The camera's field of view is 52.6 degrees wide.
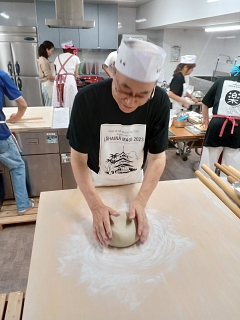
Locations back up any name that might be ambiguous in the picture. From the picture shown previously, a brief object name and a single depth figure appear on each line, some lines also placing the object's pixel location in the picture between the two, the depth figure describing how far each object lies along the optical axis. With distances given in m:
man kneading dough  0.70
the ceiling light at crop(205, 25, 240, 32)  3.16
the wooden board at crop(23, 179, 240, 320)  0.57
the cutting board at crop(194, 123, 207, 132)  2.36
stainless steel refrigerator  4.05
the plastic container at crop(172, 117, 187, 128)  2.48
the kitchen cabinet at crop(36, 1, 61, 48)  4.11
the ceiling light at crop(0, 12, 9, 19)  4.37
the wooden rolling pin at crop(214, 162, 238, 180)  1.13
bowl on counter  3.69
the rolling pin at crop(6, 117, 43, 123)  2.00
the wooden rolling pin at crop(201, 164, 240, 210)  0.98
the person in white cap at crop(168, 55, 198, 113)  2.85
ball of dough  0.72
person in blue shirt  1.67
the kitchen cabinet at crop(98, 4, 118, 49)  4.35
